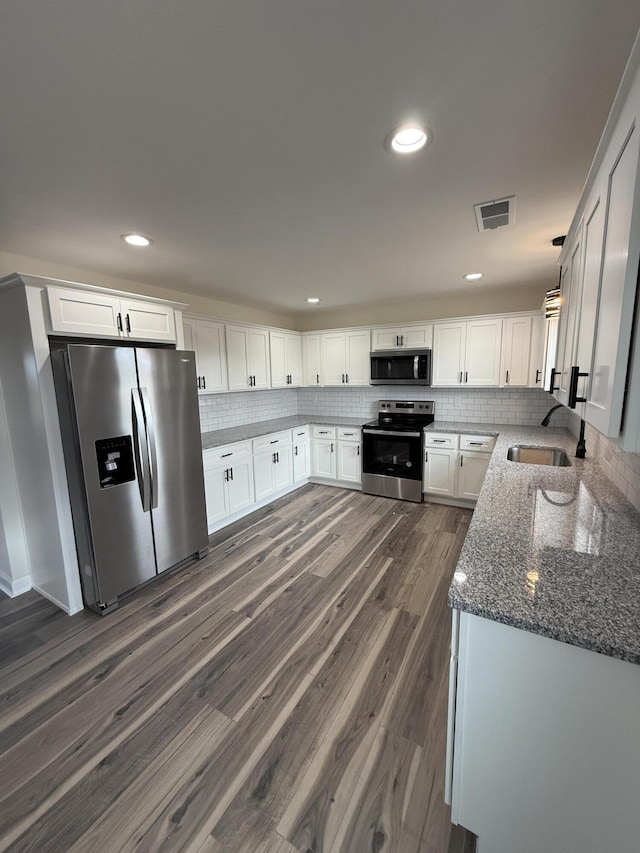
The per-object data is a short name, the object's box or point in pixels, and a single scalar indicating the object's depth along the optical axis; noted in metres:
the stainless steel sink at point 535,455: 2.89
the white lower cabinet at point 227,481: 3.41
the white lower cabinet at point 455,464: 3.80
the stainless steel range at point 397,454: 4.13
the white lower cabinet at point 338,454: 4.57
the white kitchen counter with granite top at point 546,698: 0.86
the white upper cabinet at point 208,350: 3.53
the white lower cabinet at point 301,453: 4.66
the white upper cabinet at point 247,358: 4.01
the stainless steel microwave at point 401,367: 4.20
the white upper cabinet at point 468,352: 3.88
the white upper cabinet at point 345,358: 4.63
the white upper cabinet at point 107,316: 2.22
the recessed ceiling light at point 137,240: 2.25
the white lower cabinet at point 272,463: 4.04
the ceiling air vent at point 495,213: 1.91
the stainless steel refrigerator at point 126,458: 2.22
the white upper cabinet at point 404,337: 4.21
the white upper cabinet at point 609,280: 0.85
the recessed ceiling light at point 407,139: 1.32
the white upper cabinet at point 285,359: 4.65
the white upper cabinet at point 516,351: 3.70
